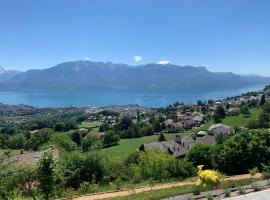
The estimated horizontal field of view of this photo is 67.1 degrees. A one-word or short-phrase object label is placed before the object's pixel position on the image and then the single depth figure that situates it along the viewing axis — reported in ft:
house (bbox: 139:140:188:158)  78.60
